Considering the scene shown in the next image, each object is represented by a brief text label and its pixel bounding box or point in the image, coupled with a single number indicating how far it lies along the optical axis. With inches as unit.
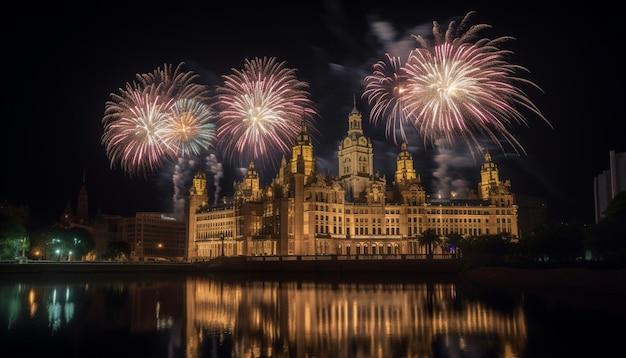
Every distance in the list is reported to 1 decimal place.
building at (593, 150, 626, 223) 4074.8
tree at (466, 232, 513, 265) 3925.4
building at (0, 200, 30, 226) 6939.0
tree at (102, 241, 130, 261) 6195.9
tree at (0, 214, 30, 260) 4308.6
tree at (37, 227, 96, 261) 5605.3
